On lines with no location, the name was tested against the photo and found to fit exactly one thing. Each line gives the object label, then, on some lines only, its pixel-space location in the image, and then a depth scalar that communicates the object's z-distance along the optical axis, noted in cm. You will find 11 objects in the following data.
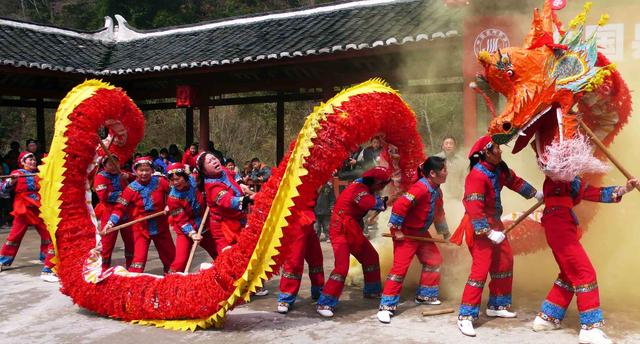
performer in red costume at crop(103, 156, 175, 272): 661
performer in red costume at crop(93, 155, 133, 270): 711
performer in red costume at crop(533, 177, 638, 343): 448
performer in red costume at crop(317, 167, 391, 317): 555
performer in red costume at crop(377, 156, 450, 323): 532
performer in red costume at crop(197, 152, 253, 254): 572
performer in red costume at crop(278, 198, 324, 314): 549
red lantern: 1182
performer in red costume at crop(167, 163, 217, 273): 622
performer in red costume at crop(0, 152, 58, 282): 762
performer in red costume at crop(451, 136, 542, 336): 487
